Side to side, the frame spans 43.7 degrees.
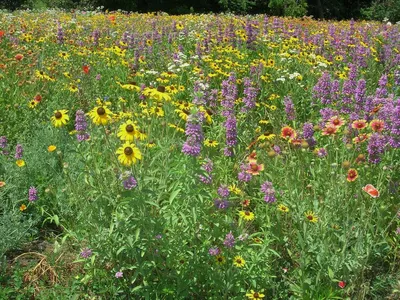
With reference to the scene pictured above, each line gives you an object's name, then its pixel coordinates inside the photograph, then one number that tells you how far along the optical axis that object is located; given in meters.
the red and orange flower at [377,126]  3.16
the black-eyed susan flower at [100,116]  2.54
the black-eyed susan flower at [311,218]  2.81
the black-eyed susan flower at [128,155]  2.30
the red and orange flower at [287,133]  3.34
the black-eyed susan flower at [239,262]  2.60
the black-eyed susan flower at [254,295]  2.62
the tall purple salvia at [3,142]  3.86
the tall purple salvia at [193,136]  2.36
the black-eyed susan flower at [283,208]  2.97
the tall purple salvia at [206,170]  2.53
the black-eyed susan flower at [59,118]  2.82
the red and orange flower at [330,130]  3.24
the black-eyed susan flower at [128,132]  2.42
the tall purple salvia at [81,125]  2.73
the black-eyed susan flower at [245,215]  2.75
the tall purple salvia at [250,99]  4.40
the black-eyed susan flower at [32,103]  4.06
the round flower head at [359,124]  3.30
